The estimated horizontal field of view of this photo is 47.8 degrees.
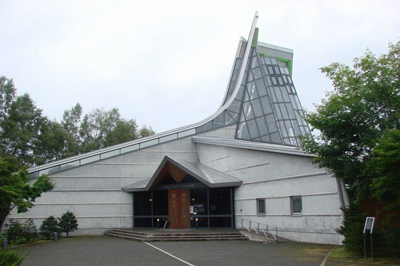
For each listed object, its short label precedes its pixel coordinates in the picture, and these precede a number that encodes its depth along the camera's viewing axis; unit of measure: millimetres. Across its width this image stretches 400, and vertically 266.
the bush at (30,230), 25744
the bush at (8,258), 8355
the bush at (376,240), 14297
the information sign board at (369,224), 13534
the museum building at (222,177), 22000
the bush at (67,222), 28719
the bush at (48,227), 27522
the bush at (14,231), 25109
